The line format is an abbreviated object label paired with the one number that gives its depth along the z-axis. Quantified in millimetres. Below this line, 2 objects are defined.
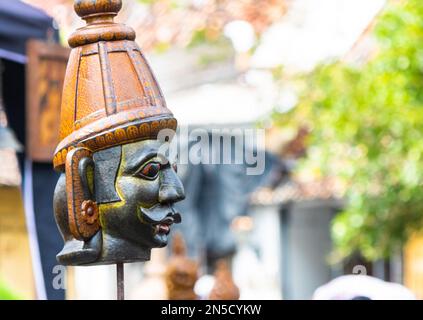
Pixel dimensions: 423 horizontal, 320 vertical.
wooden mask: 4294
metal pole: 4473
